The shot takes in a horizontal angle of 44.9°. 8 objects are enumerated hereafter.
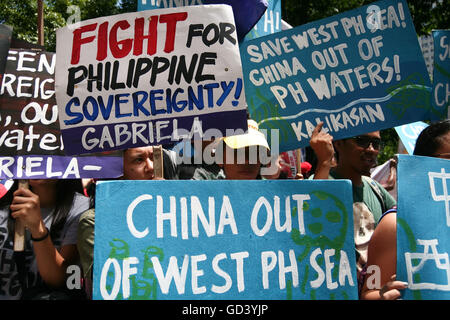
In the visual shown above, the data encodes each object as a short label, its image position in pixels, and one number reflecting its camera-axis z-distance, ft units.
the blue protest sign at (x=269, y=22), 15.56
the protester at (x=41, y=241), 8.67
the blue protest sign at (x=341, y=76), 10.52
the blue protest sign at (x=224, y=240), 7.00
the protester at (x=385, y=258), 7.02
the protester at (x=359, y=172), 9.43
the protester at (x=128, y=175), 8.29
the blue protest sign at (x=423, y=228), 7.12
